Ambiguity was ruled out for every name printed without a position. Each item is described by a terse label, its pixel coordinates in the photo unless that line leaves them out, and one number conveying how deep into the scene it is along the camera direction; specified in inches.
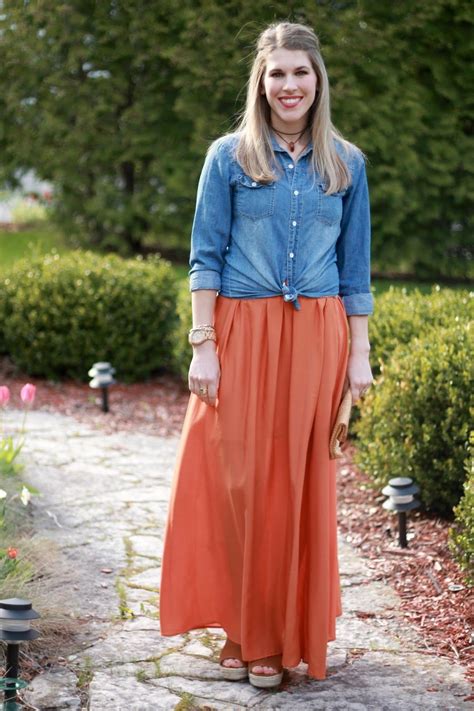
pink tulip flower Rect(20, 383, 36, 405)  167.5
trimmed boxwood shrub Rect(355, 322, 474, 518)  183.6
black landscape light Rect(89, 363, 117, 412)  267.9
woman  122.0
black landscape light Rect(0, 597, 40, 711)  119.1
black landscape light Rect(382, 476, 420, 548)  177.5
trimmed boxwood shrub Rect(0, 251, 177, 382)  301.3
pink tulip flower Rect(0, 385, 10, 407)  165.3
